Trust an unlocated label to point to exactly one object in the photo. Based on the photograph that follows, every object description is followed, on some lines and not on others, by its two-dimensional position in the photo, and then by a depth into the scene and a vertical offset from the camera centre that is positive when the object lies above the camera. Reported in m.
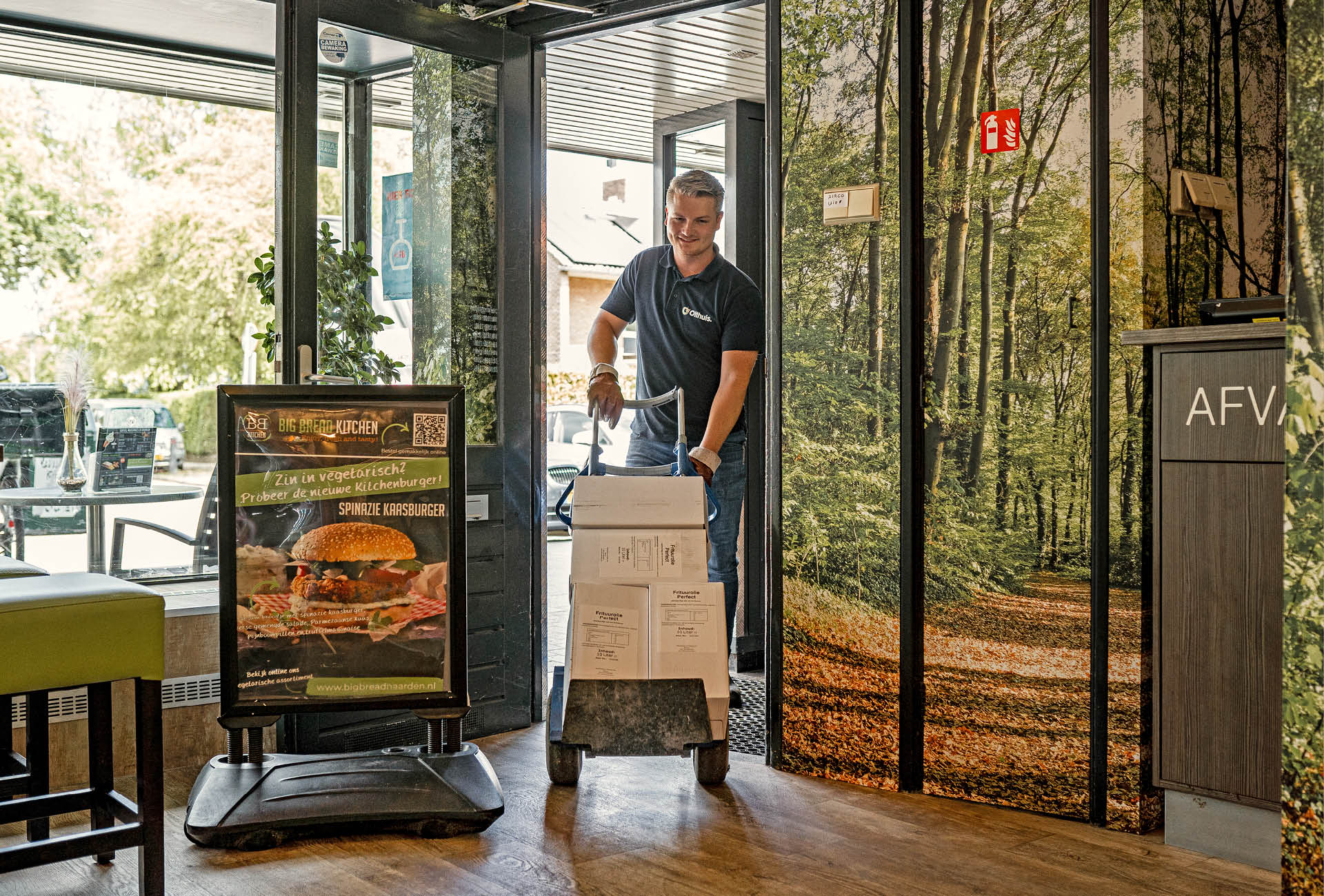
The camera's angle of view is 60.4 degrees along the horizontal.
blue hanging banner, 3.68 +0.61
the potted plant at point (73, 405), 4.75 +0.09
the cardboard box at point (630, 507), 3.24 -0.23
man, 3.97 +0.34
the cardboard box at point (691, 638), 3.10 -0.58
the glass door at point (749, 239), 5.05 +0.85
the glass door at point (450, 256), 3.52 +0.56
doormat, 3.77 -1.06
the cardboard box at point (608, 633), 3.09 -0.57
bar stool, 2.23 -0.50
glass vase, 4.68 -0.19
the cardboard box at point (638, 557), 3.20 -0.37
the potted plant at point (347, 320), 3.48 +0.33
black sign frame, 2.88 -0.31
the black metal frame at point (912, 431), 3.22 -0.02
